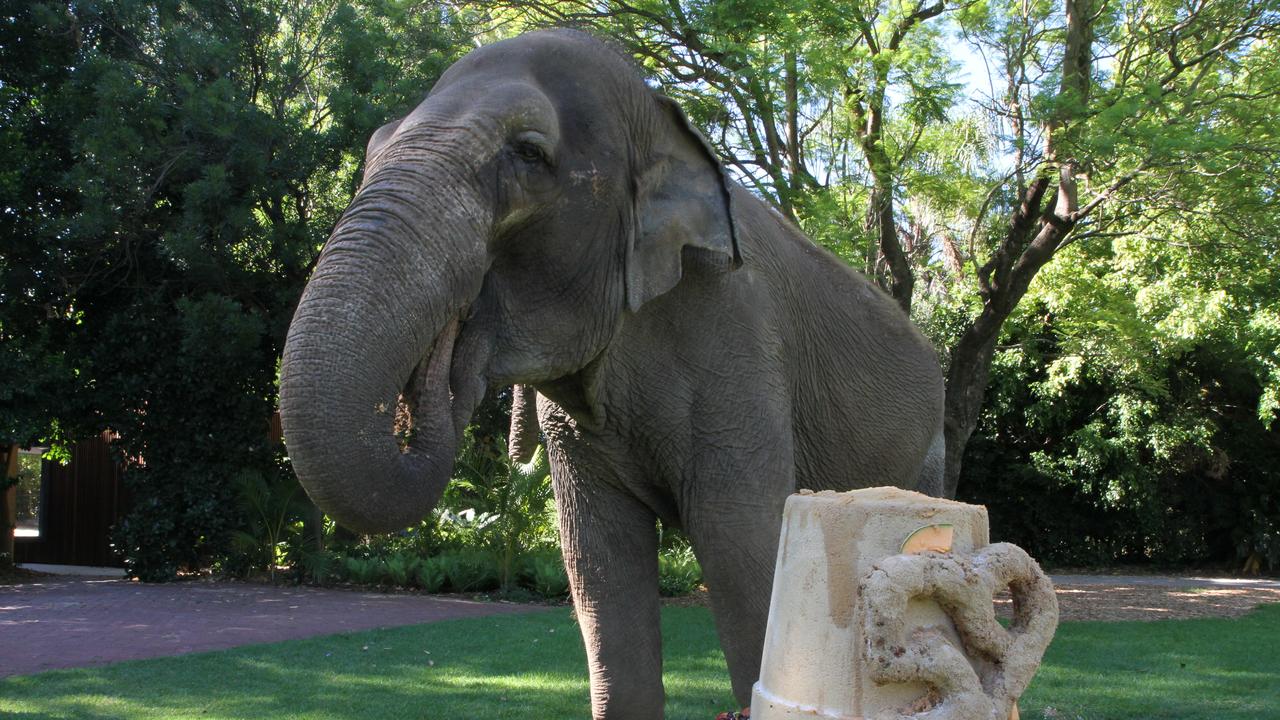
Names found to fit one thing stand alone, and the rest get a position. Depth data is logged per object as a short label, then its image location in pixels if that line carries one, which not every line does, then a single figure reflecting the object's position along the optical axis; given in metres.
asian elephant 2.61
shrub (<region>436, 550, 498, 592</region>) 16.11
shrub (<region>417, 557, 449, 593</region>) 16.02
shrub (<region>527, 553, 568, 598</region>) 15.39
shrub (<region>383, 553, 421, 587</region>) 16.44
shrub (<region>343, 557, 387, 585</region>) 16.75
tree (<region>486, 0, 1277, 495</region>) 11.80
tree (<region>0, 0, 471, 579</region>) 15.54
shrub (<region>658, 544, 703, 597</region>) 15.70
